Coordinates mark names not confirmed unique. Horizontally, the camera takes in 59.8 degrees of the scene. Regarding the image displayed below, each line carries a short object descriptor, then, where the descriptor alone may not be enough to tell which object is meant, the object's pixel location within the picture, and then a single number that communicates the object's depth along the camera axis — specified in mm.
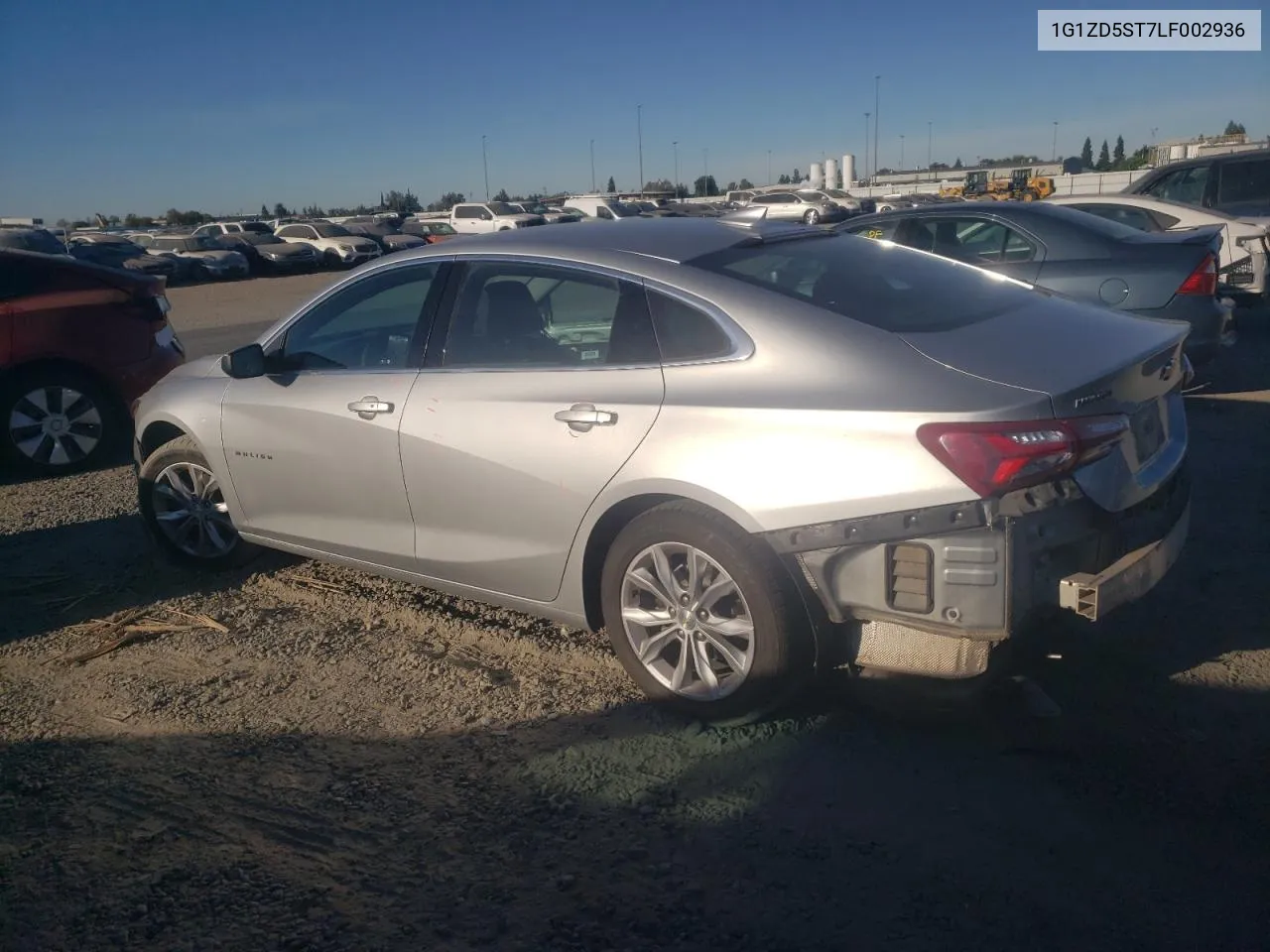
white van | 43038
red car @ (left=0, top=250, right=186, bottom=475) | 7637
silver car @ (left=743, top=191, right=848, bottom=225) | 38750
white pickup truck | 41875
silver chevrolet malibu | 3182
